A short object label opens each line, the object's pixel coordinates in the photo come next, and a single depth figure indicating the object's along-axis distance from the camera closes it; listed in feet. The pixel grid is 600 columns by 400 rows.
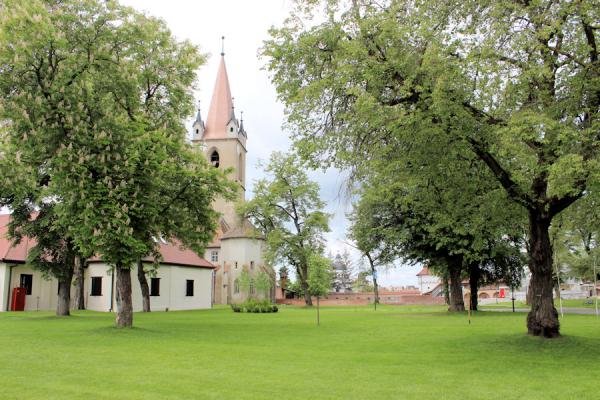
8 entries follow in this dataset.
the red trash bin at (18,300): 120.98
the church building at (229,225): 216.13
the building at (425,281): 375.45
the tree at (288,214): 188.03
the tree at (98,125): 58.95
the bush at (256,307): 135.74
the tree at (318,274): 102.73
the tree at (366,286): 172.70
